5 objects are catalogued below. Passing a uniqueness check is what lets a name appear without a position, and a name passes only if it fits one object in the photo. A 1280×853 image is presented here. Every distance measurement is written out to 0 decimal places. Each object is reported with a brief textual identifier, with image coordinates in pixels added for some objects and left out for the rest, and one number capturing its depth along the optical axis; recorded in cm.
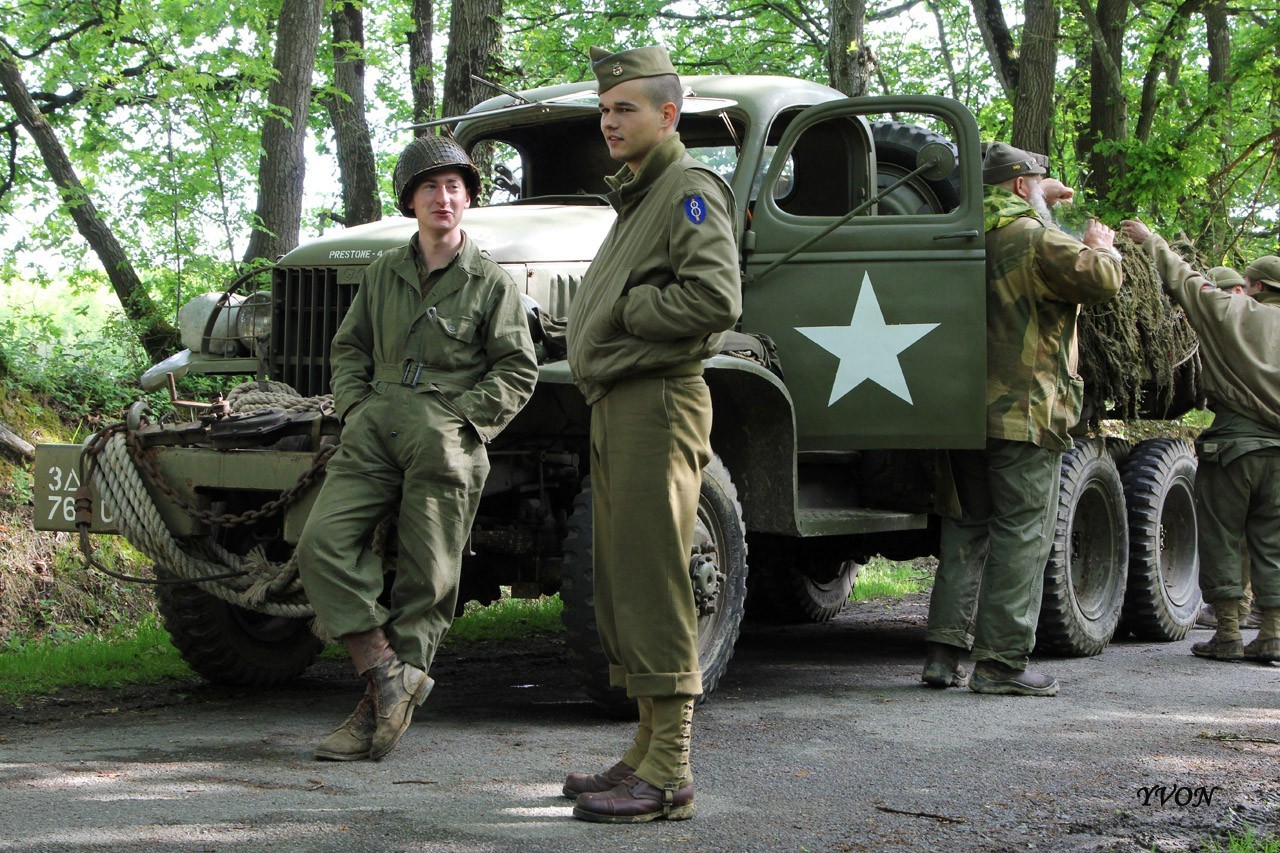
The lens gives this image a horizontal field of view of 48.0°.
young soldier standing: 379
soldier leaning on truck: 454
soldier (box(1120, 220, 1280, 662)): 748
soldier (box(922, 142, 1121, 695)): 604
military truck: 533
